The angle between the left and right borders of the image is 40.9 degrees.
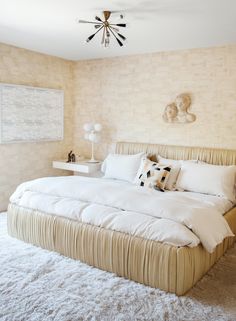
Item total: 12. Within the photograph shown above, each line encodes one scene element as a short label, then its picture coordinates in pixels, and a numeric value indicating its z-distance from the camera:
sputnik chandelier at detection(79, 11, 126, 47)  3.11
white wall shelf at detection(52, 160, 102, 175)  4.97
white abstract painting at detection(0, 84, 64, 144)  4.47
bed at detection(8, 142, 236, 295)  2.49
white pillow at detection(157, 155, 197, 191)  3.99
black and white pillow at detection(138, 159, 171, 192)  3.89
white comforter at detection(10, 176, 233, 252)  2.60
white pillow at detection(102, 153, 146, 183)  4.44
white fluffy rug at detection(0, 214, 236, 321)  2.23
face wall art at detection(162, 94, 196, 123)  4.48
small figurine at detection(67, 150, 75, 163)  5.35
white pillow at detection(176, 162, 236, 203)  3.70
